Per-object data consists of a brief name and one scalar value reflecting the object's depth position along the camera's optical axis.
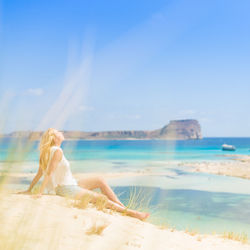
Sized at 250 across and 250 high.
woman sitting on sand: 4.84
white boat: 51.31
